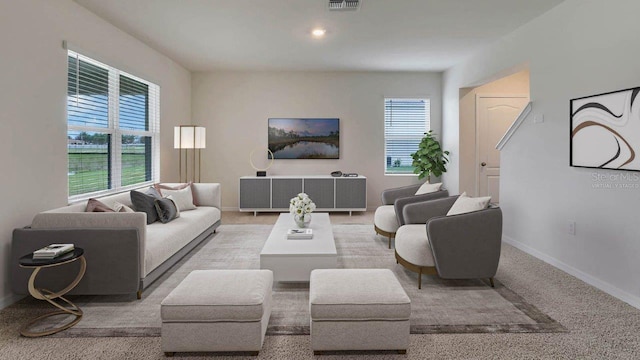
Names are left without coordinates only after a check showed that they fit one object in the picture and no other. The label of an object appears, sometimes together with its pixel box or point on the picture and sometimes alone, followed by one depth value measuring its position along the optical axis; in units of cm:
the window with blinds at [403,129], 770
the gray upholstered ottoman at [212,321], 220
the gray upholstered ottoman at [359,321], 222
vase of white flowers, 416
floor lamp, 625
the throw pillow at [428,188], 504
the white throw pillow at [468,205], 351
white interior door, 670
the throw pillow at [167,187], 522
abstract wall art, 304
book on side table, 262
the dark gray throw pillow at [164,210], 438
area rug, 259
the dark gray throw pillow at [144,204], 432
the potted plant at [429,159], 716
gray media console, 710
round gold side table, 253
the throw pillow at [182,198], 509
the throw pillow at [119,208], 376
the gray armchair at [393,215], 459
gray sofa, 296
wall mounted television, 760
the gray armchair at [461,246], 326
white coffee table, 331
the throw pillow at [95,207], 348
